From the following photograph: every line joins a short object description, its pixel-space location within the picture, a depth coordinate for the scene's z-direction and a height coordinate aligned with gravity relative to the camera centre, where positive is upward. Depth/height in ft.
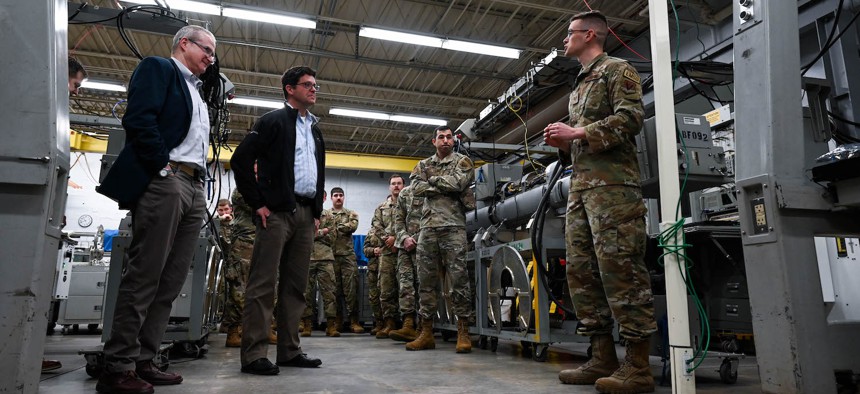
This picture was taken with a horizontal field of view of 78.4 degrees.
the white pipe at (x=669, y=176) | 5.64 +1.25
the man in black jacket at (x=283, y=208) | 8.68 +1.32
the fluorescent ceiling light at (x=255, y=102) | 33.81 +11.78
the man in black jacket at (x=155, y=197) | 6.71 +1.18
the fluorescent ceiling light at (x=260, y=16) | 23.14 +11.81
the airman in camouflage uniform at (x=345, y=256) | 21.24 +1.24
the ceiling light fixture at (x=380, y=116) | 36.50 +11.94
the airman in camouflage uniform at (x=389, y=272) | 18.63 +0.52
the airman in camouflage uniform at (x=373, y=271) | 21.50 +0.66
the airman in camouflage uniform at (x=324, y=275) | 18.97 +0.42
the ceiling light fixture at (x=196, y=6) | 22.49 +11.85
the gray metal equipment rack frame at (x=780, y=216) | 5.40 +0.77
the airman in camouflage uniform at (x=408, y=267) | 15.37 +0.59
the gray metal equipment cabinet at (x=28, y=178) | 4.67 +0.96
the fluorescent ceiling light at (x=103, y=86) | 31.71 +12.05
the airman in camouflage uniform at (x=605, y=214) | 7.03 +1.01
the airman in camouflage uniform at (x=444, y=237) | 12.75 +1.22
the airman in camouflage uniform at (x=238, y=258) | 14.17 +0.75
